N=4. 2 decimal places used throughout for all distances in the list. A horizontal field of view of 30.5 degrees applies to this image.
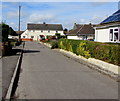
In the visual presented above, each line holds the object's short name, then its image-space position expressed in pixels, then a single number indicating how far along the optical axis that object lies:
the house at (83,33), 45.72
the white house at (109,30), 17.81
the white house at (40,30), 98.00
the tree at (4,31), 20.80
